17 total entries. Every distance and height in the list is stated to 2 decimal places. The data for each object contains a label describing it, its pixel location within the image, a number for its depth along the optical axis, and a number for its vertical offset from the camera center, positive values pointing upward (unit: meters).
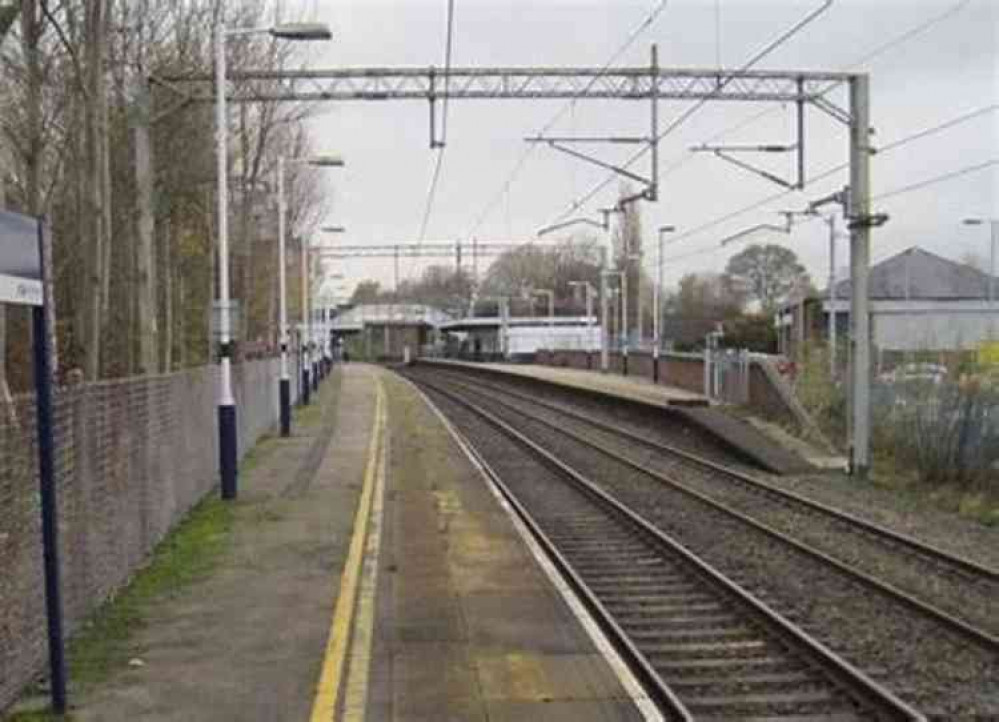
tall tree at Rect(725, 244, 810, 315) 121.75 +3.29
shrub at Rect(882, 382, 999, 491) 23.34 -2.09
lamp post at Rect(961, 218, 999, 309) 49.77 +1.51
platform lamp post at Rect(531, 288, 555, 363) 123.68 +0.63
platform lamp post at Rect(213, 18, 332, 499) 21.16 +0.57
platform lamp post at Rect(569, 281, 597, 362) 90.09 -1.05
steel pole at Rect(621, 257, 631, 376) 74.00 -0.86
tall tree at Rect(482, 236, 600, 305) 140.00 +4.55
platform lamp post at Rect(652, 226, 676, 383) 63.56 -0.36
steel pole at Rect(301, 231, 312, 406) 53.62 -0.89
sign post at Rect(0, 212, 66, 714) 7.66 -0.34
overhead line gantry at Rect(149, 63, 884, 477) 25.72 +4.50
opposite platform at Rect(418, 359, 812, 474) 28.55 -2.81
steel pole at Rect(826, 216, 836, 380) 39.62 +1.08
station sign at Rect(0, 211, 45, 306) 7.38 +0.31
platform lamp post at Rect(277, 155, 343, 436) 35.78 +0.69
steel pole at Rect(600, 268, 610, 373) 71.03 -1.03
